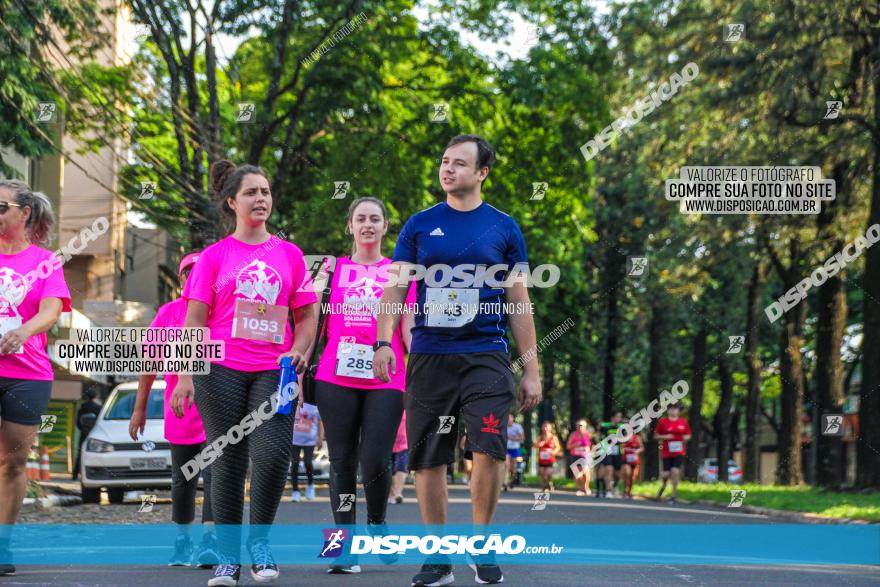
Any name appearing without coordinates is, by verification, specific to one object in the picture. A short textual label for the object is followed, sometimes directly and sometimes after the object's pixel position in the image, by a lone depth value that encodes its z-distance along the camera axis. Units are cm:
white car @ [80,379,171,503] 1903
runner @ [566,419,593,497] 2939
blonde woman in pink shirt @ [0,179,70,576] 750
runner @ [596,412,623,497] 2853
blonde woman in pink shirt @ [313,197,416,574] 800
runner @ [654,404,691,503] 2511
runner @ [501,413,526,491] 2939
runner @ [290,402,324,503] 2013
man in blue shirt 681
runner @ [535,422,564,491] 2869
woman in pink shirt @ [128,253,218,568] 825
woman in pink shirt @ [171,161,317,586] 684
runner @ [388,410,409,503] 1858
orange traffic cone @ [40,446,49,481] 2566
